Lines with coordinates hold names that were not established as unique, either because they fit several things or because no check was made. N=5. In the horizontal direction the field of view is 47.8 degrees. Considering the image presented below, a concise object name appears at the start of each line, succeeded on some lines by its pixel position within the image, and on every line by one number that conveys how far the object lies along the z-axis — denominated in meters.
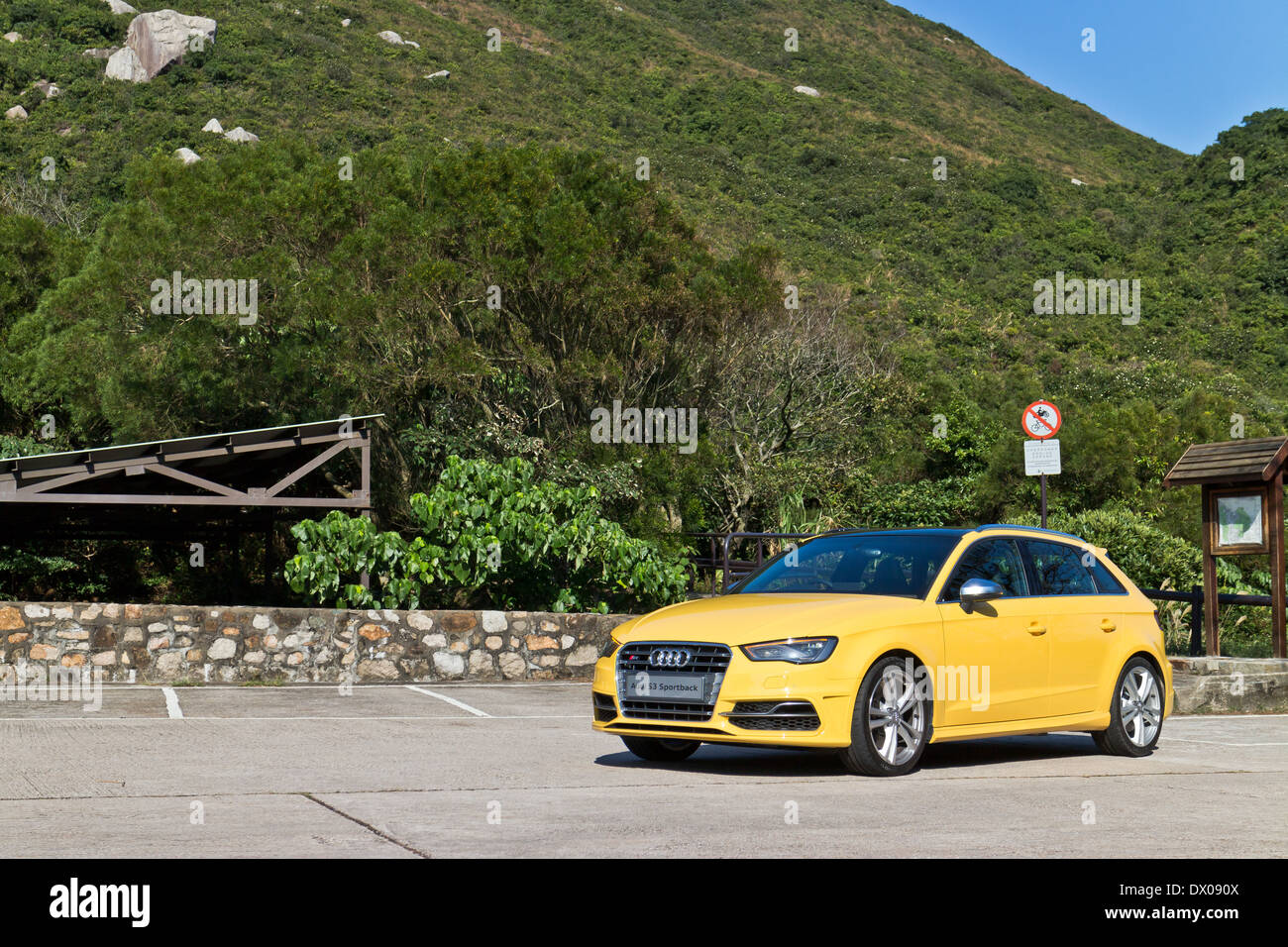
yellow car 8.33
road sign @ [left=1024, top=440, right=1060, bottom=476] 16.72
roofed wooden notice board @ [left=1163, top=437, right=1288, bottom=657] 14.79
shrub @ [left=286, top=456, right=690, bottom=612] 17.03
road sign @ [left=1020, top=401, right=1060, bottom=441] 17.67
